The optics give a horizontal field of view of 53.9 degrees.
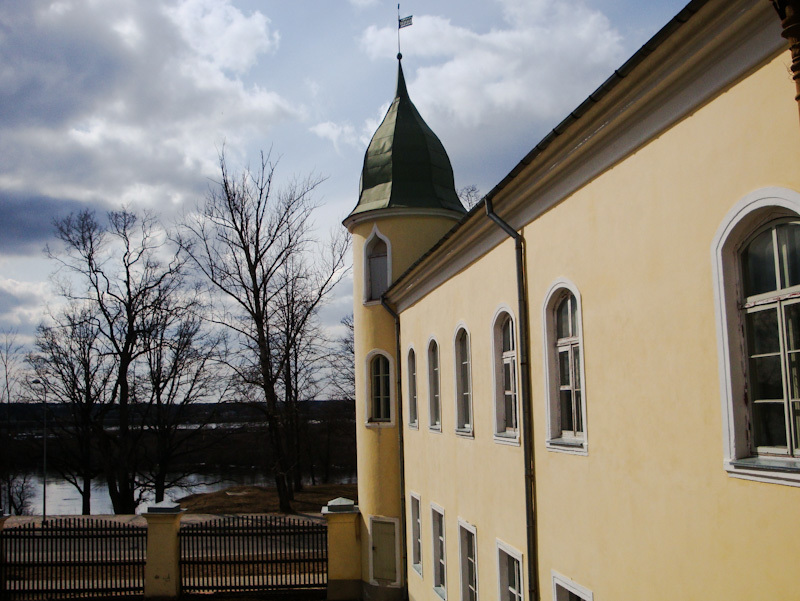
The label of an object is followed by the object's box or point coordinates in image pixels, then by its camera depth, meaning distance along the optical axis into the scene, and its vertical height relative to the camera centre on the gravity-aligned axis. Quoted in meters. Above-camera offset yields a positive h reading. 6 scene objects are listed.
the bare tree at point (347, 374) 43.38 +1.11
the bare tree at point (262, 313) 30.61 +3.26
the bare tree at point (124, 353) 34.59 +2.10
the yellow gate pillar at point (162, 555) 19.06 -3.75
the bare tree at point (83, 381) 34.91 +0.94
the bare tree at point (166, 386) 35.31 +0.57
